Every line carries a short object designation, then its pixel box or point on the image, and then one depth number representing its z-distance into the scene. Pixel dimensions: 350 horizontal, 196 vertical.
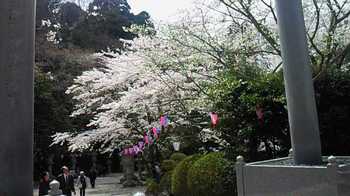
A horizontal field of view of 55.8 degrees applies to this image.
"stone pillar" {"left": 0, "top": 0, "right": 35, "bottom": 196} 2.15
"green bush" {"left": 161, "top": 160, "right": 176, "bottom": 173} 12.15
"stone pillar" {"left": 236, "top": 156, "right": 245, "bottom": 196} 6.17
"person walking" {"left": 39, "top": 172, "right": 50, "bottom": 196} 8.89
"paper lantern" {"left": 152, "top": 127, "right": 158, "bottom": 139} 13.54
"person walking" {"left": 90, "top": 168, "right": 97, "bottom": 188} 19.71
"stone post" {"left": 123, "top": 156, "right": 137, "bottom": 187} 18.33
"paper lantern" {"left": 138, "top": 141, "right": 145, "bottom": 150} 15.32
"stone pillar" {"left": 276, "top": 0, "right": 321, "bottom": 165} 5.76
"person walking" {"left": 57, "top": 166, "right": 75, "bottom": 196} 10.16
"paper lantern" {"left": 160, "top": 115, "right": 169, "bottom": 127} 12.40
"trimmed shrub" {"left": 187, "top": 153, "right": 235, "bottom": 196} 8.23
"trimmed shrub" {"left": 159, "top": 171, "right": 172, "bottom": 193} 11.84
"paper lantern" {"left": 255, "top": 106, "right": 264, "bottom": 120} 8.95
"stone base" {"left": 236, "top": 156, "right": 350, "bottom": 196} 4.82
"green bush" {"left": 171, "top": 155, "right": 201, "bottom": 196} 9.65
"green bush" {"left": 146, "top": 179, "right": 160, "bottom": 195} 12.08
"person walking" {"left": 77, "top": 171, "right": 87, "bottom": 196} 14.63
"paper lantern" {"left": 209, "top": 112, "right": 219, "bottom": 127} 9.79
